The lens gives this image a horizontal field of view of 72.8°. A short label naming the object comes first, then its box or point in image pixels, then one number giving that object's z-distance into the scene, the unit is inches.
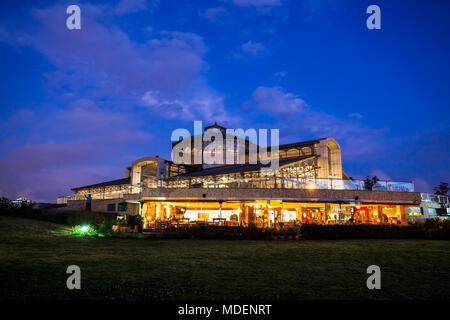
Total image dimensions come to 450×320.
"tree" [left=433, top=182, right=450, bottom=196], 2790.4
